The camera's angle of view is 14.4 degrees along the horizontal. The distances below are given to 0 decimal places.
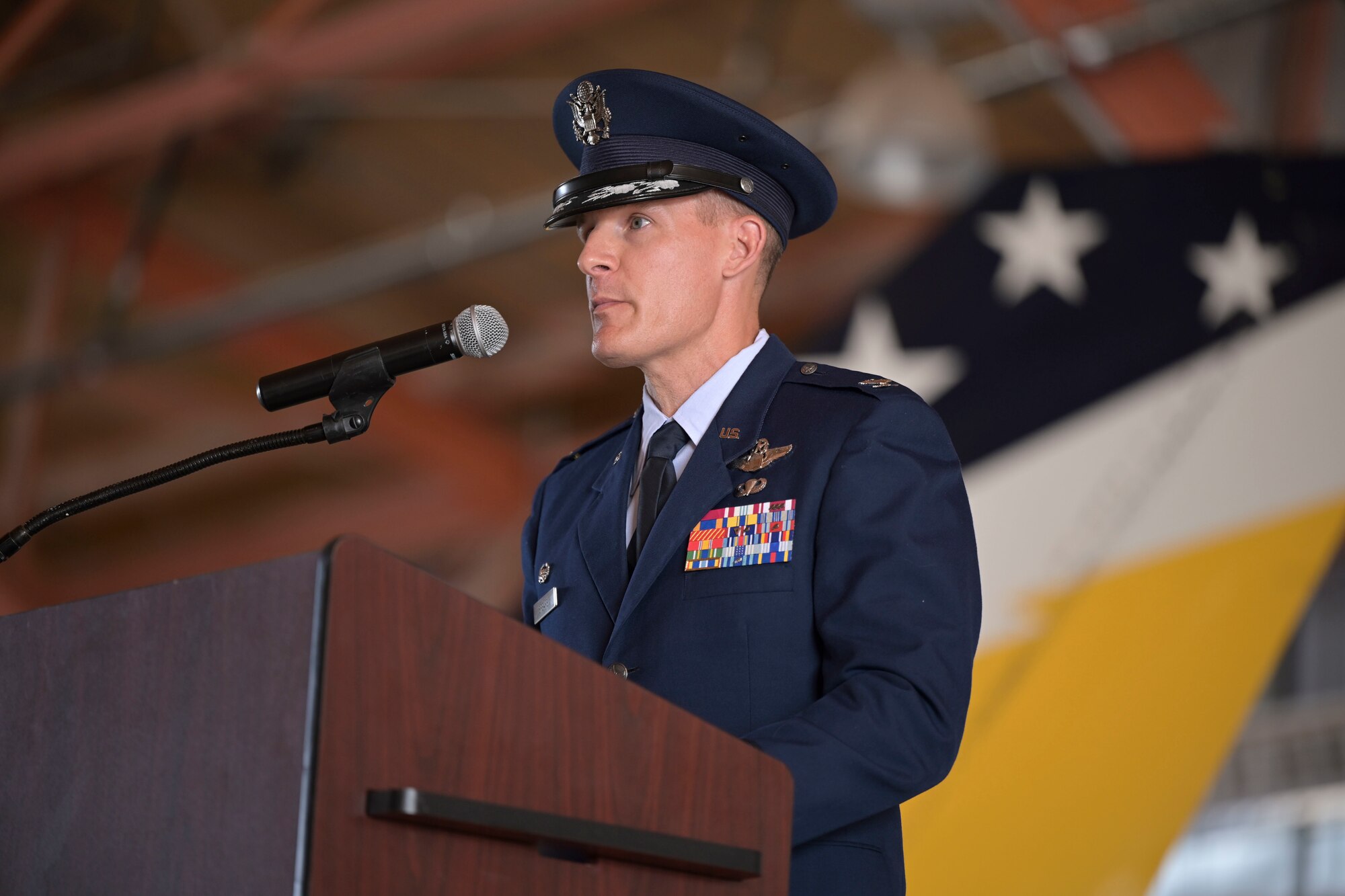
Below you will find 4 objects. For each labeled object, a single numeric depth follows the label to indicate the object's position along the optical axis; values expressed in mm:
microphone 5015
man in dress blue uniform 5044
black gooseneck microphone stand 5037
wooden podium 4628
